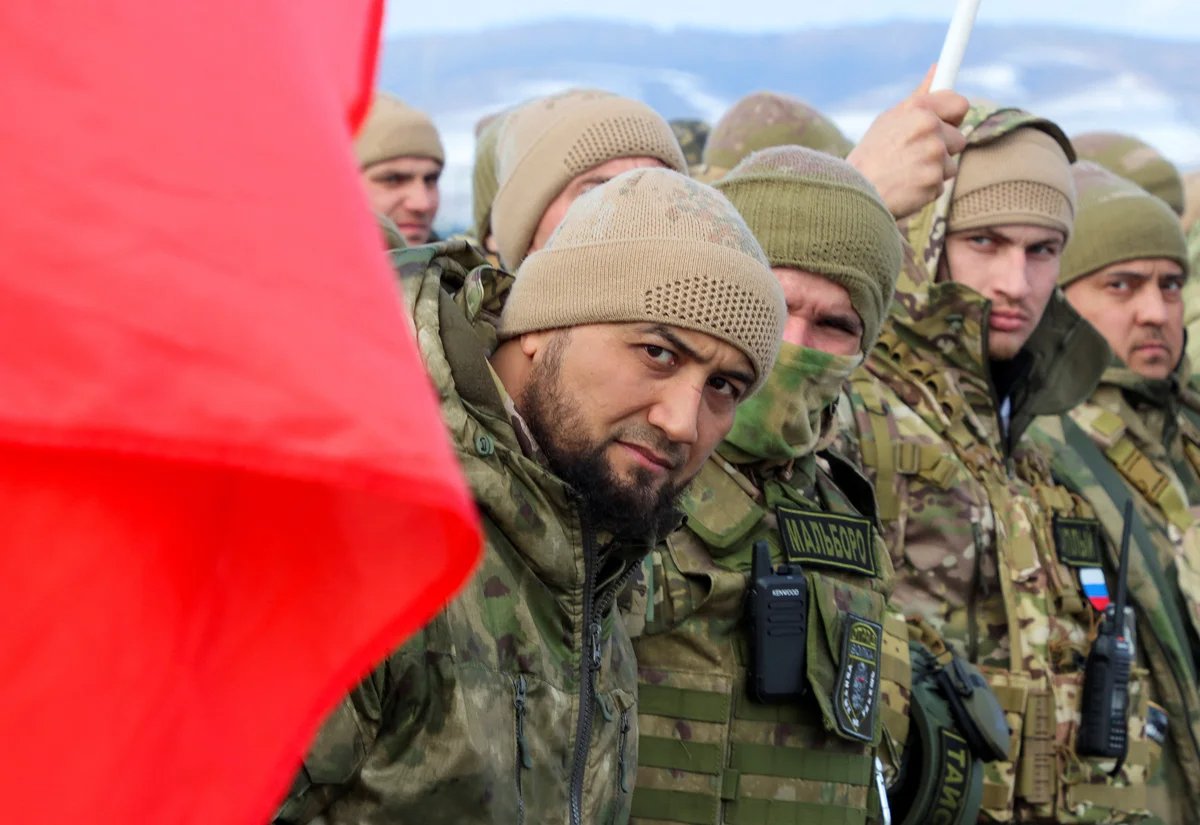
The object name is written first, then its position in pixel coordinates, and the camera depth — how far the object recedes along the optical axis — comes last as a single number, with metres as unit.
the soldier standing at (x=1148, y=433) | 6.14
